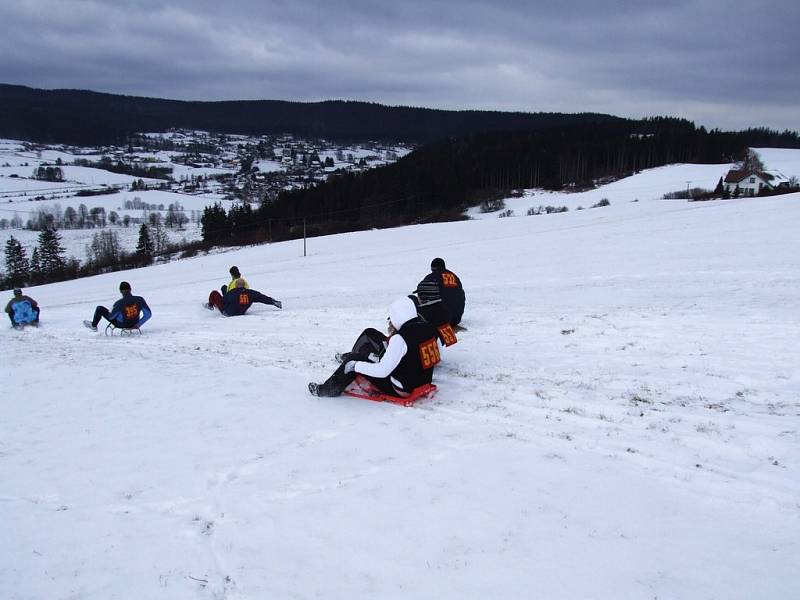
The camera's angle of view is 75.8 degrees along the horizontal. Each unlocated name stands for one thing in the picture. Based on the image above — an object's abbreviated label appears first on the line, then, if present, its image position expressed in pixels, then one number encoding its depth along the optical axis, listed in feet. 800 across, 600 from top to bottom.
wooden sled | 41.24
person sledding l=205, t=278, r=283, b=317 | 46.70
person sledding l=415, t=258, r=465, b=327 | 31.86
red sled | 21.13
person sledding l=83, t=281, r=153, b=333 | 40.57
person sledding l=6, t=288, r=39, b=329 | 46.62
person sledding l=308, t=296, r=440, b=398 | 20.67
